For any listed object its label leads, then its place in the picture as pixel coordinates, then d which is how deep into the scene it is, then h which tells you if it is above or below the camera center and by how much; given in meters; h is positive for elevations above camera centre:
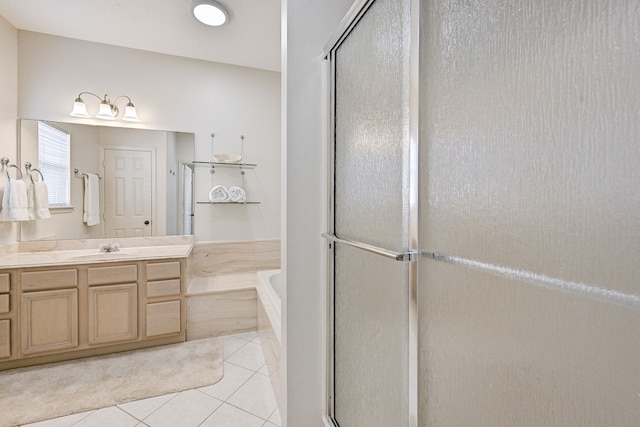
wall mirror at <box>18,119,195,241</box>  2.57 +0.32
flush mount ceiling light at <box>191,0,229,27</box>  2.09 +1.54
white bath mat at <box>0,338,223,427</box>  1.73 -1.17
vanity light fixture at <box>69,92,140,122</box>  2.54 +0.95
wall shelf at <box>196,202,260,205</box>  3.04 +0.11
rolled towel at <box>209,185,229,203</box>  3.03 +0.21
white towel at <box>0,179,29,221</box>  2.24 +0.08
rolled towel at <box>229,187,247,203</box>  3.09 +0.20
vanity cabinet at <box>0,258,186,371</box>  2.07 -0.76
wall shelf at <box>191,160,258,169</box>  2.99 +0.53
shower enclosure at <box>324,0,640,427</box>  0.42 +0.00
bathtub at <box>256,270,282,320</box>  2.03 -0.63
